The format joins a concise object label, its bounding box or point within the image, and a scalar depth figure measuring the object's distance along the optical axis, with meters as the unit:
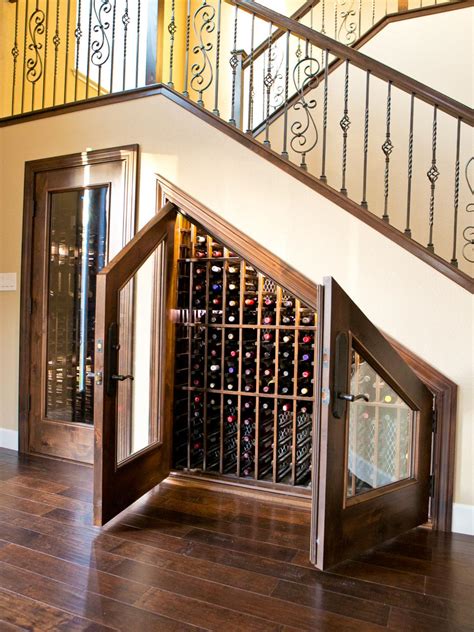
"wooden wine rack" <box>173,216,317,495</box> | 2.92
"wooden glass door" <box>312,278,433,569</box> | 2.02
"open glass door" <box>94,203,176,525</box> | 2.38
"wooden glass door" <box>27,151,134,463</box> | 3.35
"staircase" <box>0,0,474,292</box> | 2.58
